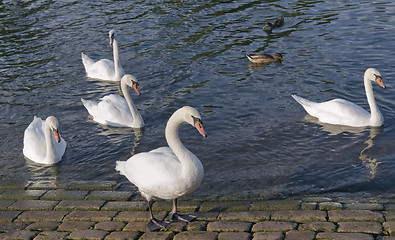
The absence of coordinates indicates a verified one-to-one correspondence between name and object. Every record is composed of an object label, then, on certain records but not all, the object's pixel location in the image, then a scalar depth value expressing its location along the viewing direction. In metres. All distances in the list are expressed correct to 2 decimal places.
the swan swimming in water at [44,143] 9.52
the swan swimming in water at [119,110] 11.50
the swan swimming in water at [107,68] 14.47
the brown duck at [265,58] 14.45
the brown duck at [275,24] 17.17
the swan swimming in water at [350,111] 10.86
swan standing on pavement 6.22
